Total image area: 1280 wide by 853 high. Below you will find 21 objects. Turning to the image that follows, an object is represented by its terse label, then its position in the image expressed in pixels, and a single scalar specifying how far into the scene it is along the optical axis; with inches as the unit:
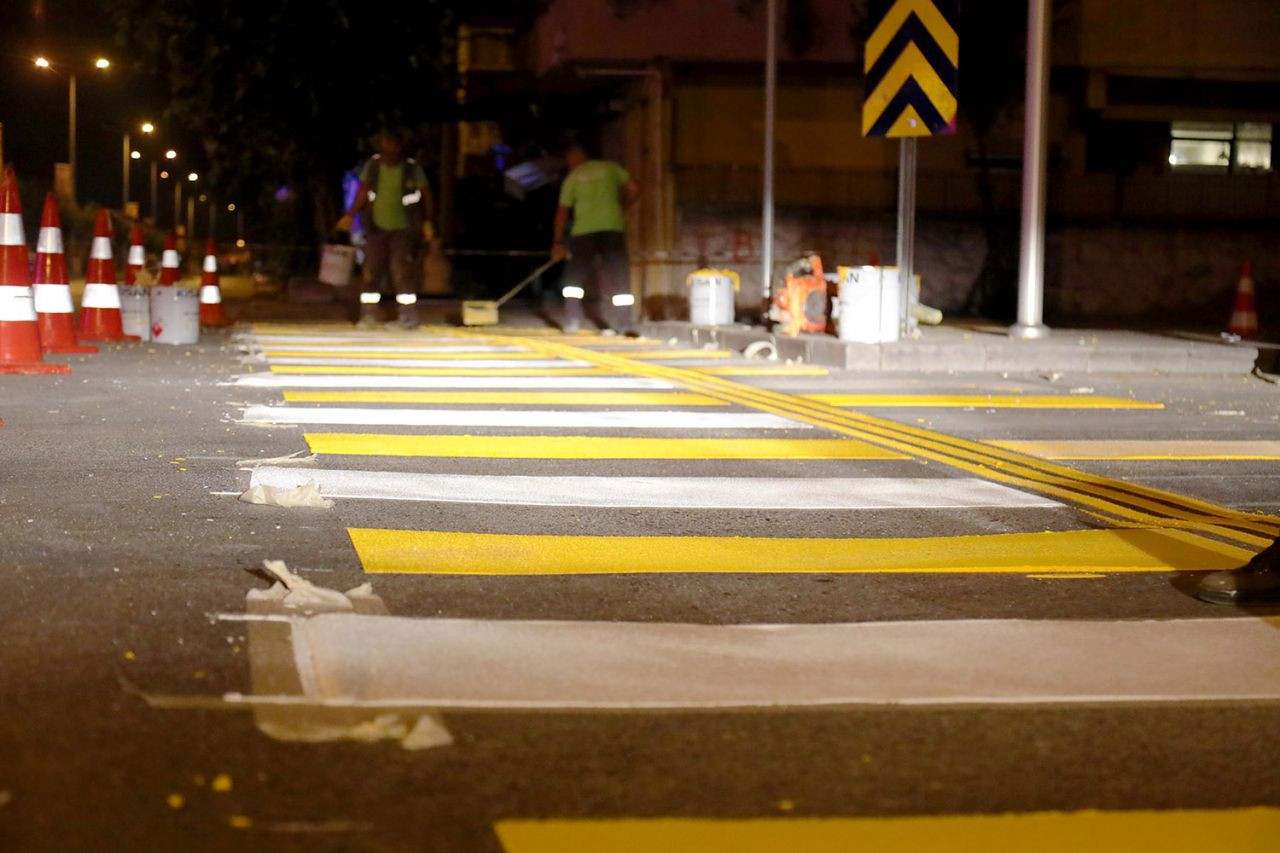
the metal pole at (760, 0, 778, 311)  741.3
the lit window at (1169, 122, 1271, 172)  973.8
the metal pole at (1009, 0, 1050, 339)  605.3
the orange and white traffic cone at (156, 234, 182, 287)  676.1
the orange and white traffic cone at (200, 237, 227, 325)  754.2
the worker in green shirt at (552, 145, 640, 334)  722.8
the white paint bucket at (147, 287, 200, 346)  613.0
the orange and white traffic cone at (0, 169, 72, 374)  447.2
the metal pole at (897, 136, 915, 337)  617.0
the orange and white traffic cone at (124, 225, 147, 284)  674.2
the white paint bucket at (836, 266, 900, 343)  590.9
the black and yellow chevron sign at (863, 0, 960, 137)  592.1
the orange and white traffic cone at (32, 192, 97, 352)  509.0
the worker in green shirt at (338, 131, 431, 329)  746.8
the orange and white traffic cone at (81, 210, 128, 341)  593.9
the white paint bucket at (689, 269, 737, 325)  765.3
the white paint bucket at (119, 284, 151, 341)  620.7
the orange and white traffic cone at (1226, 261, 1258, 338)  714.2
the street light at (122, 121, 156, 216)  3095.5
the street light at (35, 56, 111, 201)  2145.7
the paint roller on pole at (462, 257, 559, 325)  810.2
